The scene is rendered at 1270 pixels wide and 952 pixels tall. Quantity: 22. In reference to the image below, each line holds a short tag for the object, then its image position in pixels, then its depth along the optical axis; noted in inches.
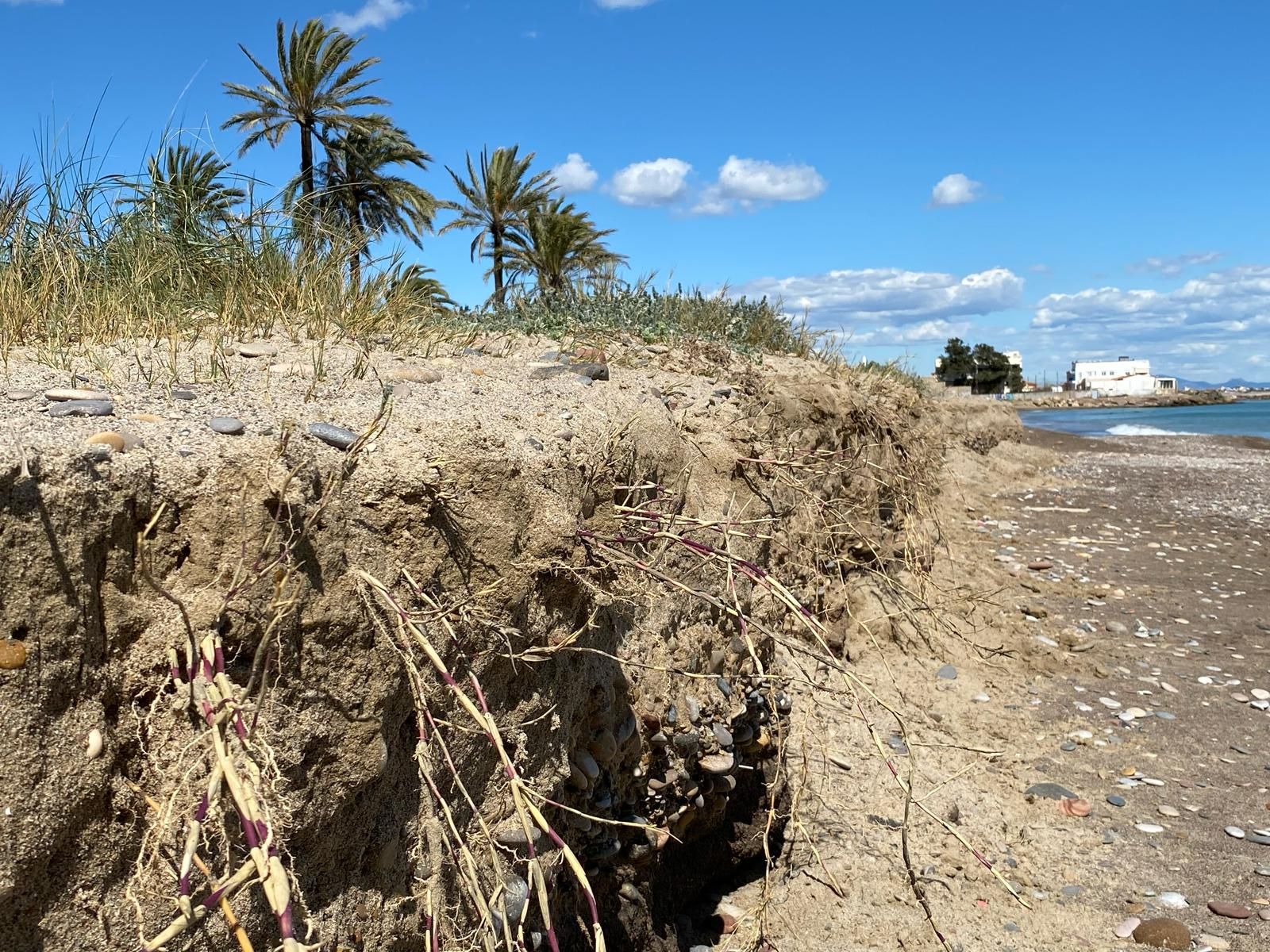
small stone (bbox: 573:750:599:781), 104.3
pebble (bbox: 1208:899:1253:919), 129.2
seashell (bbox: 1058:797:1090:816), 156.4
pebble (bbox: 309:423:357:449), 81.0
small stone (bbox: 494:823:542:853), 87.6
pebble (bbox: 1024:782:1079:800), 161.5
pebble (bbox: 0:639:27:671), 58.1
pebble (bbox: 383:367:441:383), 113.2
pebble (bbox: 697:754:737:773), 124.9
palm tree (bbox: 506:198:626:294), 609.3
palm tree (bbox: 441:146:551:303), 796.6
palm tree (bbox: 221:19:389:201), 685.3
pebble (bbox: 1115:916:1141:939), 125.6
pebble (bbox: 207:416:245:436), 76.9
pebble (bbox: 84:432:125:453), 66.8
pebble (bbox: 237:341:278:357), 112.4
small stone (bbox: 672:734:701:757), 121.0
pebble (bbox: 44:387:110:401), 79.0
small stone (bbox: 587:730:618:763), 107.7
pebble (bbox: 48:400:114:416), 75.0
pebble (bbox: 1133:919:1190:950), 123.0
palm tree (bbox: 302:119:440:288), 737.0
